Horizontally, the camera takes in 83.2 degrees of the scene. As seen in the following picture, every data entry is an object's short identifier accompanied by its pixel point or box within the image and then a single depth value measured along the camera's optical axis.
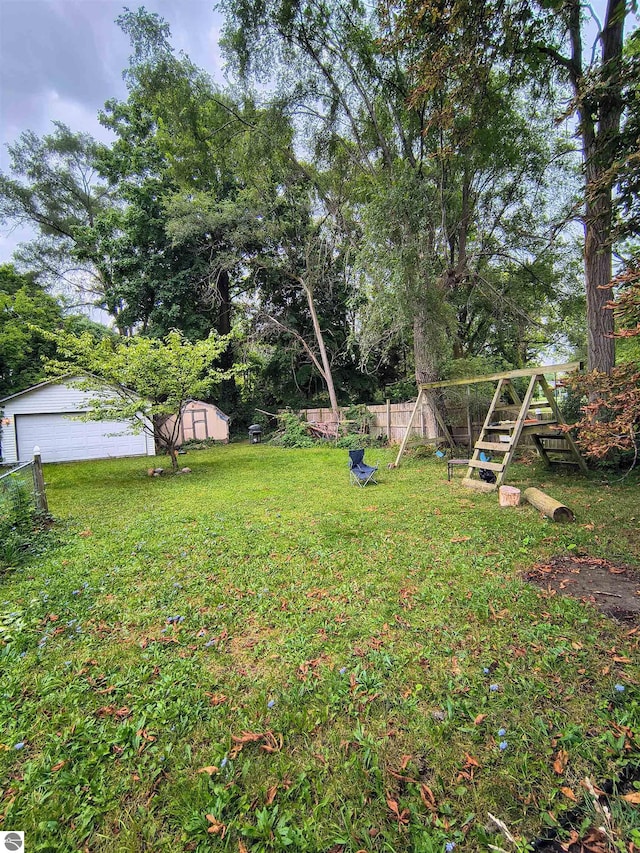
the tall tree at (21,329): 13.44
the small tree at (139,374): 8.09
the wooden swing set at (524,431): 5.47
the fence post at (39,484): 5.59
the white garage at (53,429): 12.12
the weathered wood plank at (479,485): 5.77
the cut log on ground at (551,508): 4.17
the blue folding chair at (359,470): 6.76
